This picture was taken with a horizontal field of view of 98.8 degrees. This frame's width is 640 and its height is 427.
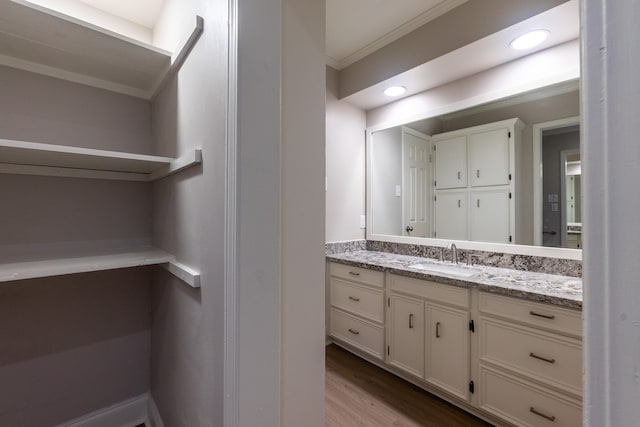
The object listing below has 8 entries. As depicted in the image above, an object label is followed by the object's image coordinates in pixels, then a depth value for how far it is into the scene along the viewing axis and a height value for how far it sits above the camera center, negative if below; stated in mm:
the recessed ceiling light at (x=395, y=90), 2451 +1123
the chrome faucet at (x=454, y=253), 2261 -331
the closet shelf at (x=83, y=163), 1057 +251
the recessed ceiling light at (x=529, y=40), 1664 +1092
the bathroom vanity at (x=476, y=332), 1383 -744
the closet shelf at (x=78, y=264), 1042 -212
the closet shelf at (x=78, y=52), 1059 +756
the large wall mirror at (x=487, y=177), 1851 +306
